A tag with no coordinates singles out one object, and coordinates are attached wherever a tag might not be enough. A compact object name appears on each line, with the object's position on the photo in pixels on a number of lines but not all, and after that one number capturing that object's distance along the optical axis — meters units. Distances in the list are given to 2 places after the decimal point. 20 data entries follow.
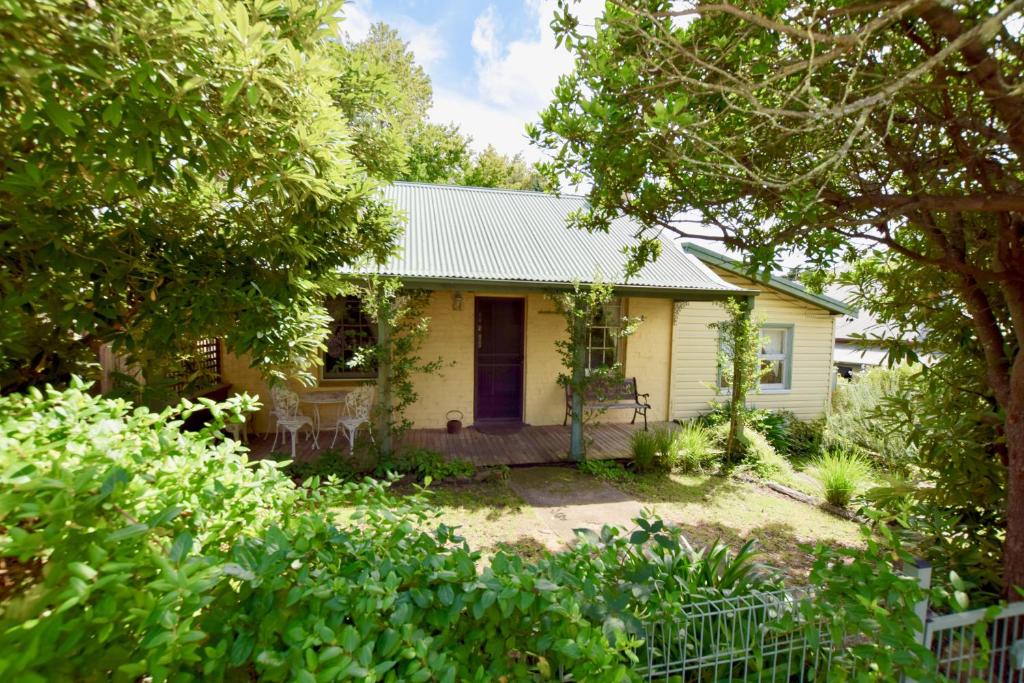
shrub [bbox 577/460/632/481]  6.48
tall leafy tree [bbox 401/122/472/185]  18.81
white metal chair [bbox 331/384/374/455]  6.58
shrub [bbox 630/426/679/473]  6.80
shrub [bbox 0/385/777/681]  0.98
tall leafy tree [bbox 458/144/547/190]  21.08
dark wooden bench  7.02
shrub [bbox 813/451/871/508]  5.75
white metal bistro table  7.15
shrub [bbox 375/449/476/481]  6.12
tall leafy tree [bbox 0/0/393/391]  1.55
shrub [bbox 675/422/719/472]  7.00
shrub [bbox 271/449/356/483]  5.84
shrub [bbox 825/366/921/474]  7.23
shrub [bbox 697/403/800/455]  8.48
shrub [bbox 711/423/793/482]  7.08
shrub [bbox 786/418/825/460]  8.55
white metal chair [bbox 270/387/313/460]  6.42
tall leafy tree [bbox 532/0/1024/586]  2.20
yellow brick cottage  7.66
